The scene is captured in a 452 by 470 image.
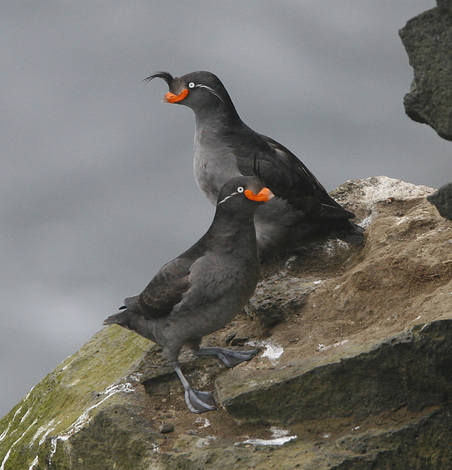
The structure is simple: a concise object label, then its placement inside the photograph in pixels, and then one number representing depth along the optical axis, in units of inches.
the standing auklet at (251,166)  701.3
